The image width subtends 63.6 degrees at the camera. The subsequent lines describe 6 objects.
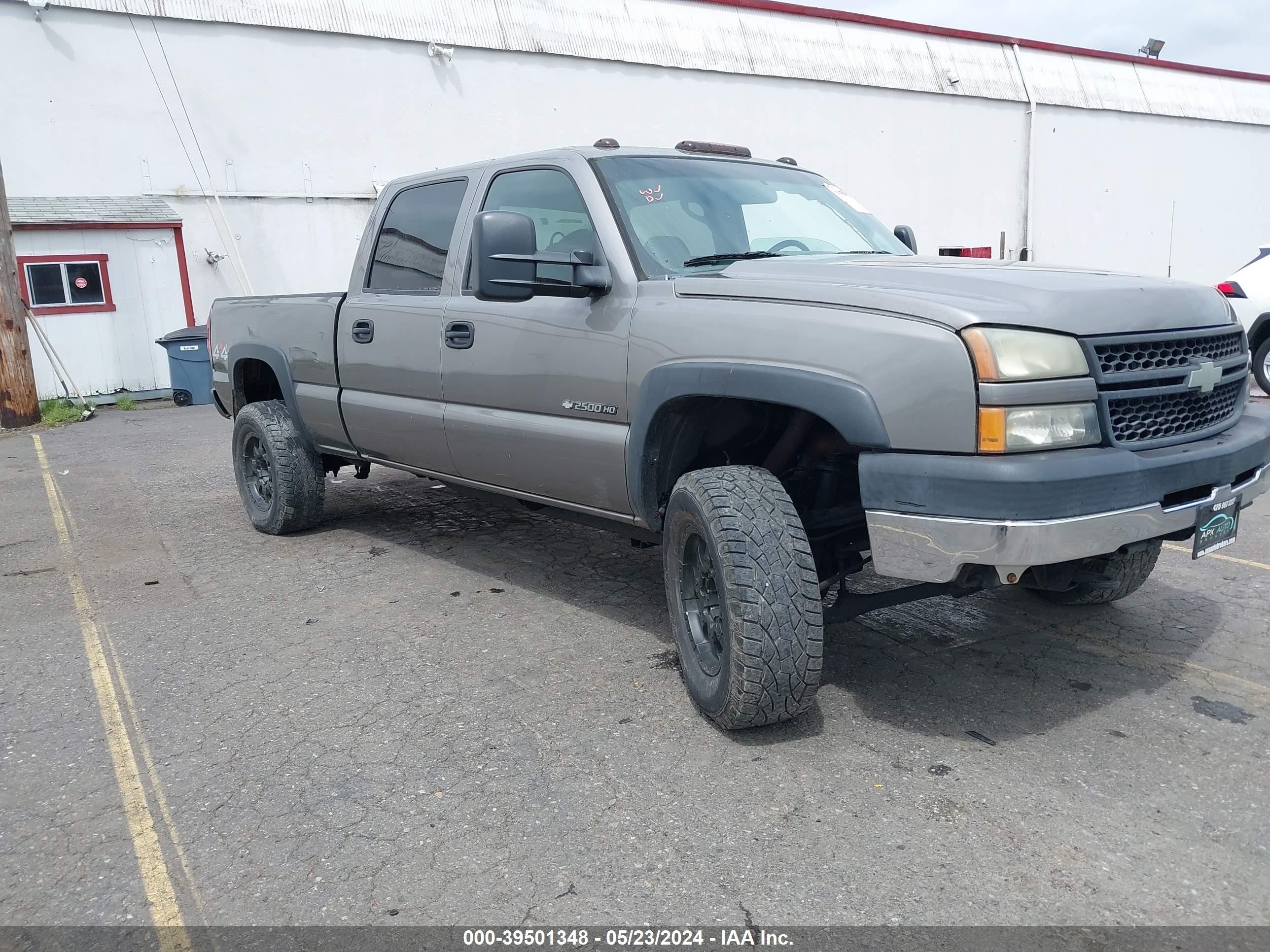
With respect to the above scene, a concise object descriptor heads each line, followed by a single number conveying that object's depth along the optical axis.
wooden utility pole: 12.23
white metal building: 14.51
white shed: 13.80
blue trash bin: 14.05
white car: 10.38
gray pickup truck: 2.82
